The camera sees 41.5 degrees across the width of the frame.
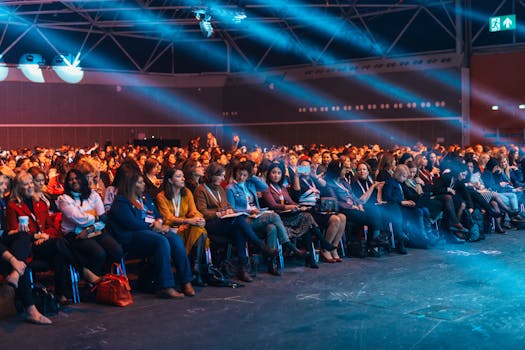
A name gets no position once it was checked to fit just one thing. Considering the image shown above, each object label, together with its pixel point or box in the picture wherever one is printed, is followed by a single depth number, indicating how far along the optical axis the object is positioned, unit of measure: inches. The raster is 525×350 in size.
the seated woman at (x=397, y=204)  332.5
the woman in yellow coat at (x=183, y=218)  256.2
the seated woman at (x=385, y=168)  351.3
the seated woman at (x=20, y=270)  204.8
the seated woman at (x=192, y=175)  301.7
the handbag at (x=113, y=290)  225.6
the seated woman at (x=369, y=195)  322.3
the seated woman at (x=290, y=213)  295.9
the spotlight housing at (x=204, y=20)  735.7
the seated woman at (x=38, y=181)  239.8
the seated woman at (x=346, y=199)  322.0
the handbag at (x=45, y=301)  214.8
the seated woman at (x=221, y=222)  270.0
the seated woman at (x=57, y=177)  319.0
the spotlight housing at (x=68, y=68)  1091.9
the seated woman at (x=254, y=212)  282.2
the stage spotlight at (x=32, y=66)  1063.6
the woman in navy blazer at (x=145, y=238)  237.0
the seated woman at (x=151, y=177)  277.7
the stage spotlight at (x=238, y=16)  784.9
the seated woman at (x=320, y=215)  305.7
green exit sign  829.8
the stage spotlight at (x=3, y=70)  1049.5
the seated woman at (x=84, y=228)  229.1
